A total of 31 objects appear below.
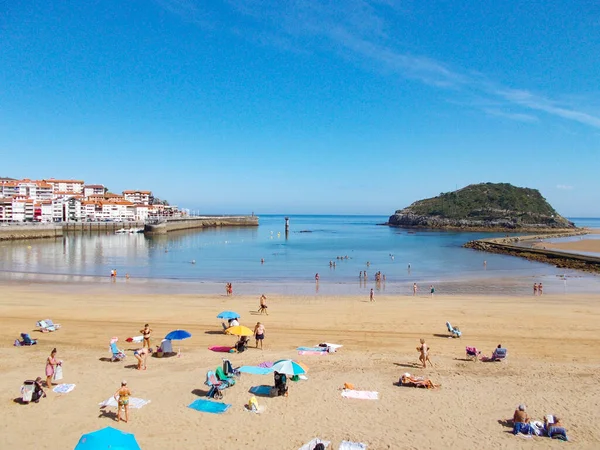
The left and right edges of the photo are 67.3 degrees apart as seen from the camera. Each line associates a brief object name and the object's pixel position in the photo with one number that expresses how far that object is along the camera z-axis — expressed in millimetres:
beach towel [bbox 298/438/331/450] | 8375
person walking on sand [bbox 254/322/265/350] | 15445
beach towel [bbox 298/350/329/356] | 14570
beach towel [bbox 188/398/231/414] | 10039
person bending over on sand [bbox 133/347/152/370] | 12713
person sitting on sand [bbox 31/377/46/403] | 10324
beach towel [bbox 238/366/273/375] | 12305
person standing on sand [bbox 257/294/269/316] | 21469
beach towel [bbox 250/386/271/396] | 11078
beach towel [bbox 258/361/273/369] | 12909
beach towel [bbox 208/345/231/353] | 14984
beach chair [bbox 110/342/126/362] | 13570
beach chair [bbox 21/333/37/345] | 15323
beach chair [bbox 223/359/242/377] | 11783
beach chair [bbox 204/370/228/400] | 10766
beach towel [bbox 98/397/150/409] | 10062
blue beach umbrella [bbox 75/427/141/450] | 6895
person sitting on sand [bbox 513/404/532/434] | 9227
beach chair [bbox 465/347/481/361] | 14218
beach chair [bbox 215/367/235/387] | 11359
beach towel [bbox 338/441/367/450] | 8359
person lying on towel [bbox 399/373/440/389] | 11617
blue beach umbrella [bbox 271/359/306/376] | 11039
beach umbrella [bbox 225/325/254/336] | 14914
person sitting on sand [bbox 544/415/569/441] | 9023
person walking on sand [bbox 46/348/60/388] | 11156
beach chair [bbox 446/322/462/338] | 17312
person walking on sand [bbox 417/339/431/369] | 13312
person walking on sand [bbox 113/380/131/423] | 9414
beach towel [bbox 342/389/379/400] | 10922
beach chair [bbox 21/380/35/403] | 10227
